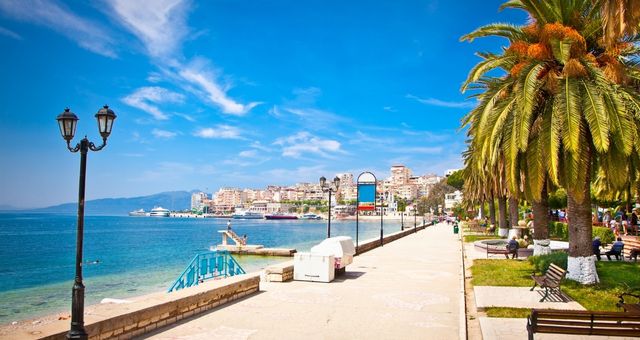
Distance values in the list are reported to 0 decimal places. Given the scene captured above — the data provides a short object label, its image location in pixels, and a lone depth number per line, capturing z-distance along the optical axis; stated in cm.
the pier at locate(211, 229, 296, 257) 3675
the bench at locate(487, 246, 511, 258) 1983
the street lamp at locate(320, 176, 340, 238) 2188
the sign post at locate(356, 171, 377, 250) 2553
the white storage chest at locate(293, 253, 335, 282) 1398
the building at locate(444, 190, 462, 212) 14861
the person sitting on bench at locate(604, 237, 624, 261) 1803
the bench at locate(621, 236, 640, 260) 1994
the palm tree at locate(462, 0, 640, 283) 1092
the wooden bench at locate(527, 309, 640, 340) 635
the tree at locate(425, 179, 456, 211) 17020
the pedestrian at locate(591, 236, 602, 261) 1823
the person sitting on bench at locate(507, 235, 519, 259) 1986
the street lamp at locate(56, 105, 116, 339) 641
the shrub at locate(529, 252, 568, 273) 1440
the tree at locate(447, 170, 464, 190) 8806
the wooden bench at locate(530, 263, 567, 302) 1036
